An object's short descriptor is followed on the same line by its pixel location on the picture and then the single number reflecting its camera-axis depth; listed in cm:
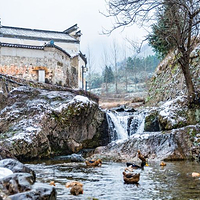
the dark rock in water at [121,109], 1909
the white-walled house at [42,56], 2469
